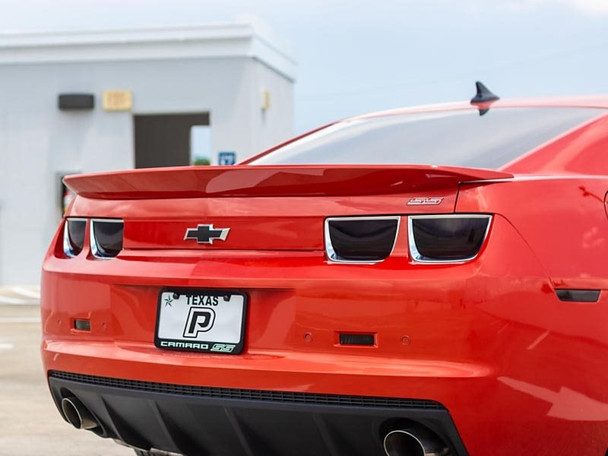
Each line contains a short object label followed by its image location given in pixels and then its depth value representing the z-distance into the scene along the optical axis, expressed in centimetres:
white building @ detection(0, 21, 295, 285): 2053
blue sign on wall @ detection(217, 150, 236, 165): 2039
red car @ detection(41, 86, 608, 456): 286
